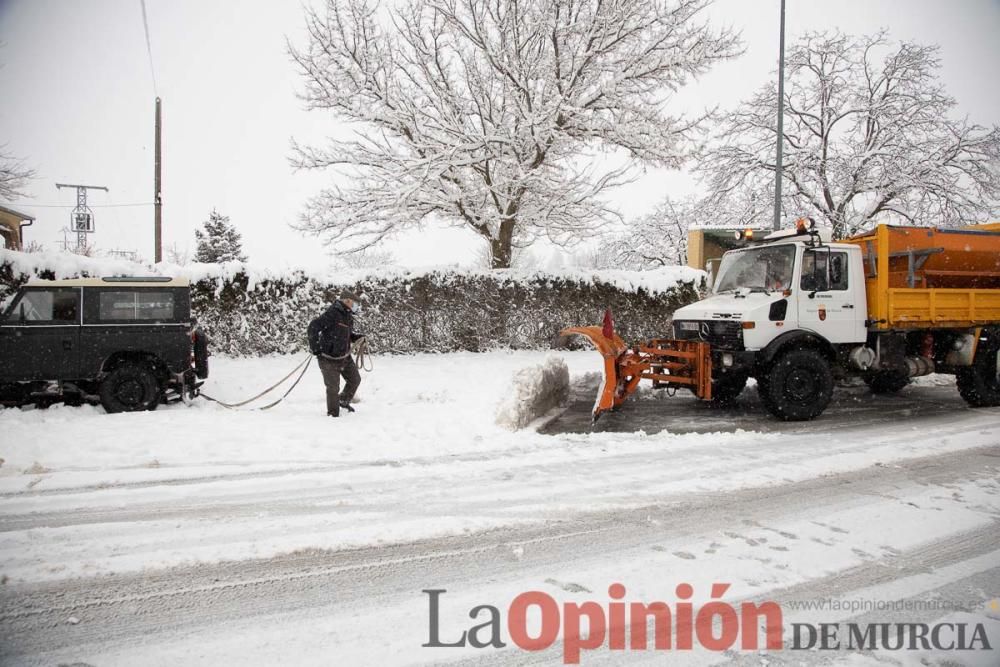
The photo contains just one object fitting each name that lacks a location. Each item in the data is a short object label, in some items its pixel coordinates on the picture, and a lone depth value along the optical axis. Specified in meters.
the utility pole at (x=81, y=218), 33.22
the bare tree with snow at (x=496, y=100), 13.89
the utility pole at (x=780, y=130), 14.18
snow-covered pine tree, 34.16
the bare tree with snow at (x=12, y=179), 21.09
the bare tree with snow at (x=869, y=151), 20.64
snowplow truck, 8.04
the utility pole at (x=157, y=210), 16.73
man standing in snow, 7.89
